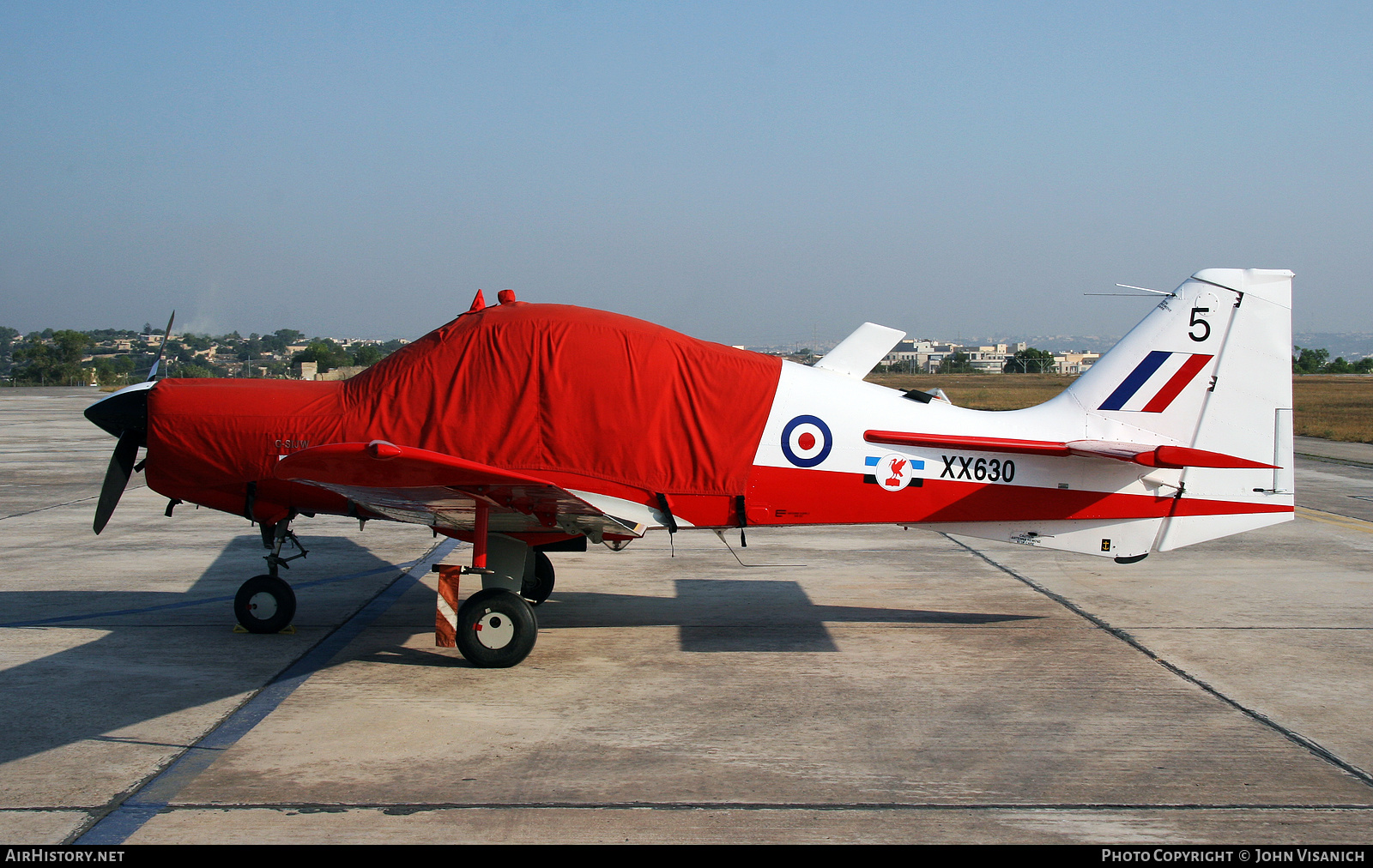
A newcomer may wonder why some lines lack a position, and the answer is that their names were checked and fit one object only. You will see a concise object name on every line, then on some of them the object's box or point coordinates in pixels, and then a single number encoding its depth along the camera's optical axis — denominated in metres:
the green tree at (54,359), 83.56
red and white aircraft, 7.30
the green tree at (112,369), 80.94
